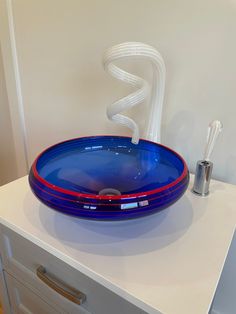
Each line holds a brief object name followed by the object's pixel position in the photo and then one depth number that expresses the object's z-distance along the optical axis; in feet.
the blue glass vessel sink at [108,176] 1.56
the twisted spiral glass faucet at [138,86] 1.89
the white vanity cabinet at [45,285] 1.59
